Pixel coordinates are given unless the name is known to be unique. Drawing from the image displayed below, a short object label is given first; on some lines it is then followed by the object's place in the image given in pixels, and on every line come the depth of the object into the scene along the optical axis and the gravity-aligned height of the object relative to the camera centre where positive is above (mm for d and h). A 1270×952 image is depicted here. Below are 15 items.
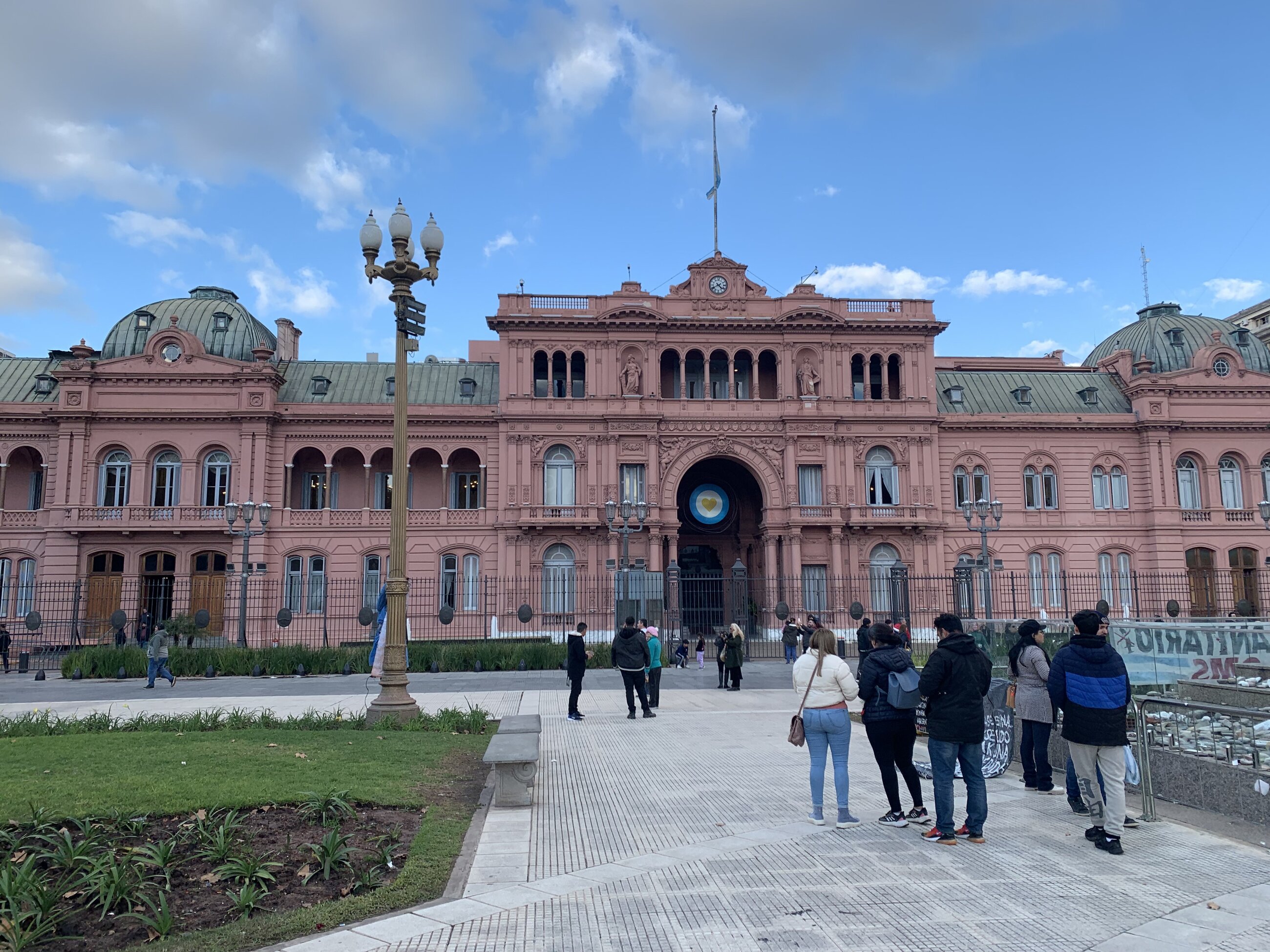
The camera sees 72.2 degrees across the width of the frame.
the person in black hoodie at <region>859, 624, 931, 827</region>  8391 -1364
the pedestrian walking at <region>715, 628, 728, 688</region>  22312 -1974
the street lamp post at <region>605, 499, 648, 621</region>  27875 +2525
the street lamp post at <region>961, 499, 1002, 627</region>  27078 +2325
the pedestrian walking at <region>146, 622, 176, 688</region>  23516 -1720
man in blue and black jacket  7746 -1220
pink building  39406 +5998
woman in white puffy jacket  8672 -1282
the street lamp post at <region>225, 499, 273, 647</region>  27781 +2369
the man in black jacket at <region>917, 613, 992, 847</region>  7961 -1329
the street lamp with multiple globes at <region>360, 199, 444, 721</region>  14812 +3509
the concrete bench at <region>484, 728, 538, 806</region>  9328 -2029
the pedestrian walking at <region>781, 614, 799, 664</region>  29344 -1920
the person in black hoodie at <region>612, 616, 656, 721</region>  16188 -1288
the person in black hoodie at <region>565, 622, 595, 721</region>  16516 -1546
